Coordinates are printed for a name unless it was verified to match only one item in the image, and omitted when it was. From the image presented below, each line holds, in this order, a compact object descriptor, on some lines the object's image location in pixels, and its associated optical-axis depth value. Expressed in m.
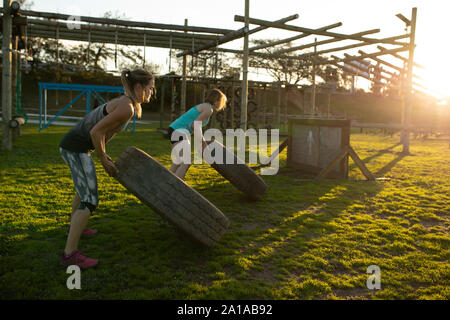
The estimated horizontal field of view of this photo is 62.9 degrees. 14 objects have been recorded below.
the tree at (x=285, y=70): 44.44
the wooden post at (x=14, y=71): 12.21
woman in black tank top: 3.38
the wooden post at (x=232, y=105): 18.81
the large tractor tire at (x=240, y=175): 6.02
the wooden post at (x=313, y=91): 15.88
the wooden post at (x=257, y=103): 20.03
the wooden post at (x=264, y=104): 20.84
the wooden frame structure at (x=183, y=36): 10.20
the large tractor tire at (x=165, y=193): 3.54
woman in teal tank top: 5.84
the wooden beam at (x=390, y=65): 16.69
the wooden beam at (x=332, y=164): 7.92
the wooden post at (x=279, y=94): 20.75
